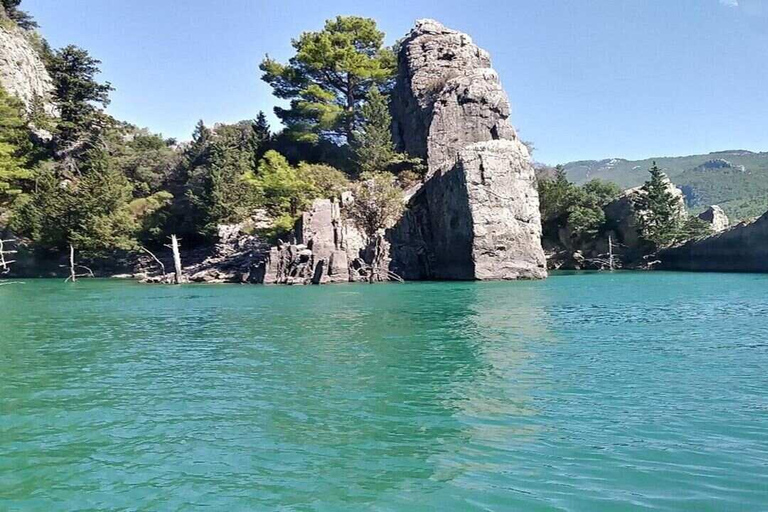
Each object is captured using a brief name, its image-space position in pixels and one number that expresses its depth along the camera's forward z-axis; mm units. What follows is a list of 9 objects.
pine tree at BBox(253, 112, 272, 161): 58125
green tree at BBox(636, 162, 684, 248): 54844
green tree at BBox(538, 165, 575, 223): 57250
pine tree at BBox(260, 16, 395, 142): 54844
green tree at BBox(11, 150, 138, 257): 48719
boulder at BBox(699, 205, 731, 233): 58562
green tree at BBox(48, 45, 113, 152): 57972
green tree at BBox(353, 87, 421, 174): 50000
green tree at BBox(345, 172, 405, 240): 45344
